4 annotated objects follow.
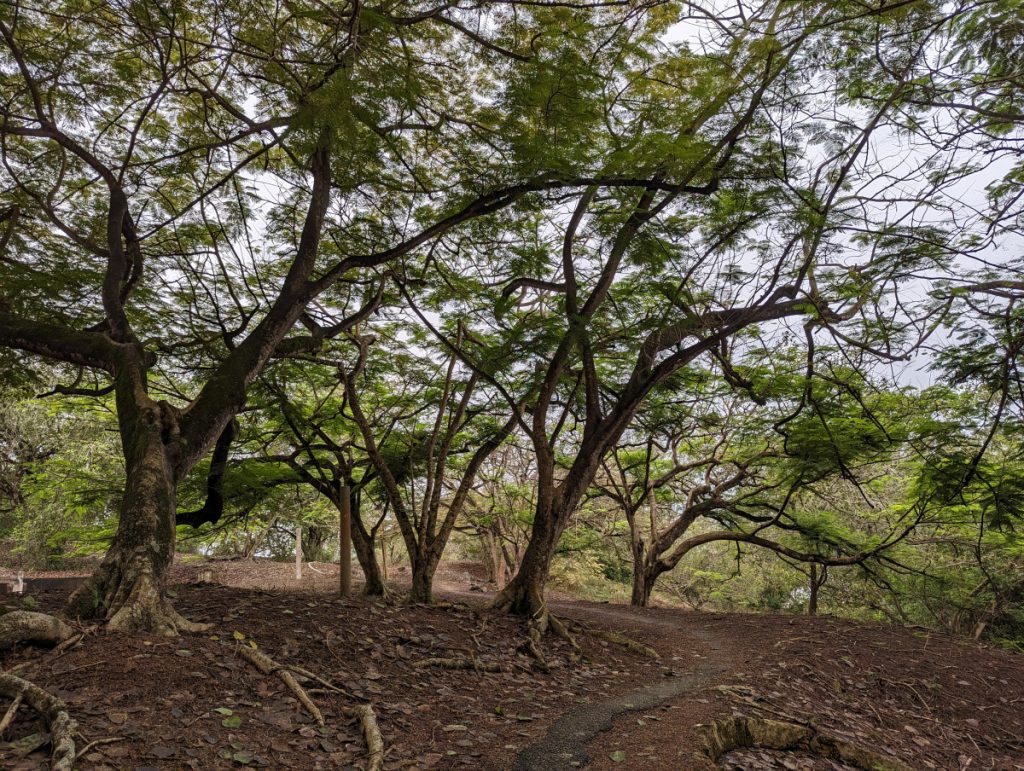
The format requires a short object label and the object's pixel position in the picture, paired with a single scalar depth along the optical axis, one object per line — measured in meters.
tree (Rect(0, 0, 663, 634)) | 4.92
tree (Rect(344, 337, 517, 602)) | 7.87
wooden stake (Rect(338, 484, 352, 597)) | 7.64
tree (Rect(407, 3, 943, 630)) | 5.25
